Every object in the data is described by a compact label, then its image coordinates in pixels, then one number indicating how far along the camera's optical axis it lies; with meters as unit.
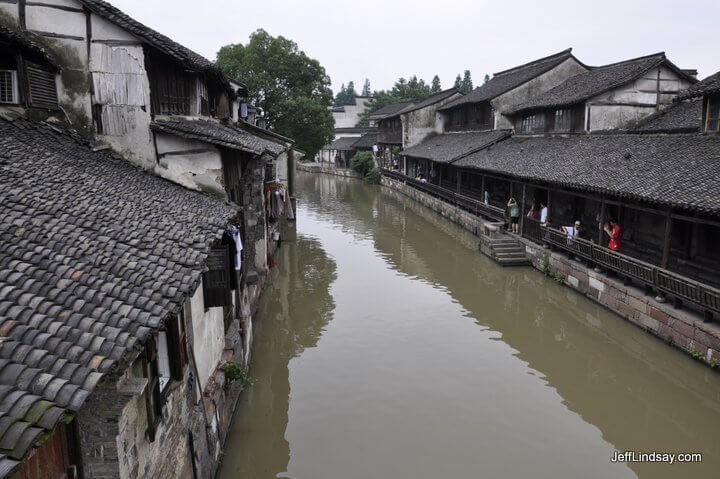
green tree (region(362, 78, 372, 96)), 163.95
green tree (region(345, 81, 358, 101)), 132.52
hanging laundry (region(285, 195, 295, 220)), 27.66
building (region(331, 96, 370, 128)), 95.94
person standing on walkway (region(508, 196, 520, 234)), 24.73
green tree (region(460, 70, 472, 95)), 102.16
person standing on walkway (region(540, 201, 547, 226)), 22.03
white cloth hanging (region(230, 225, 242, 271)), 10.81
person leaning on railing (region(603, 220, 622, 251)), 17.58
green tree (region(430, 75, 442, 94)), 105.12
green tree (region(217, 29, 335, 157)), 45.62
